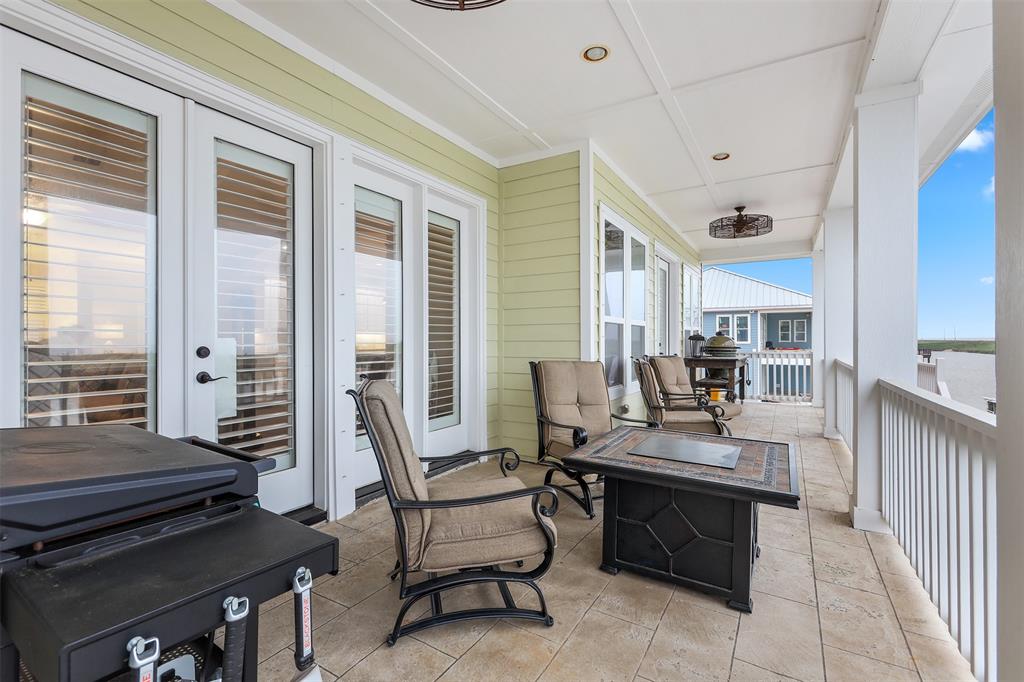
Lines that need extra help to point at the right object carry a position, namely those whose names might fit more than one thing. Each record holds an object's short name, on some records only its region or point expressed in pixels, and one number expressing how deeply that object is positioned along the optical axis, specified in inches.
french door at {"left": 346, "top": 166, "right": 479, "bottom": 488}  133.1
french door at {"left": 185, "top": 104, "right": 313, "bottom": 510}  95.4
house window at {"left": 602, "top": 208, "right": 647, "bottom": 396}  185.3
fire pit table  77.4
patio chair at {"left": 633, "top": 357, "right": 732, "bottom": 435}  166.1
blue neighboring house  542.4
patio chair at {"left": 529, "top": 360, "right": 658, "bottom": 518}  135.2
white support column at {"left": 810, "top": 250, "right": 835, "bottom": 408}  293.7
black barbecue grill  28.4
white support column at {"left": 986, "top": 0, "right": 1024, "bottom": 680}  34.5
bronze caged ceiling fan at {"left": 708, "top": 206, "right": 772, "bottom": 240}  218.4
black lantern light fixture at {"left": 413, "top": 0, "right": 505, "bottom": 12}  77.5
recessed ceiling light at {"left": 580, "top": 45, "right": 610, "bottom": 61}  111.2
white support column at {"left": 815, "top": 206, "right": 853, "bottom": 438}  205.2
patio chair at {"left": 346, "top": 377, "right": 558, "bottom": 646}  70.2
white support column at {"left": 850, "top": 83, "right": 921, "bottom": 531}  107.0
